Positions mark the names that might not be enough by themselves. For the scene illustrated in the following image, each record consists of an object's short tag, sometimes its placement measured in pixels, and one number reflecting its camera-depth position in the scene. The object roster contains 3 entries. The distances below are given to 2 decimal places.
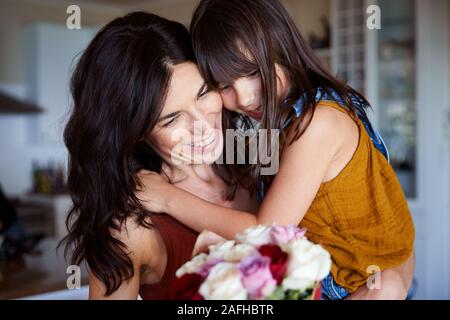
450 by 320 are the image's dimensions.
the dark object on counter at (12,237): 2.19
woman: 1.03
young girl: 1.04
